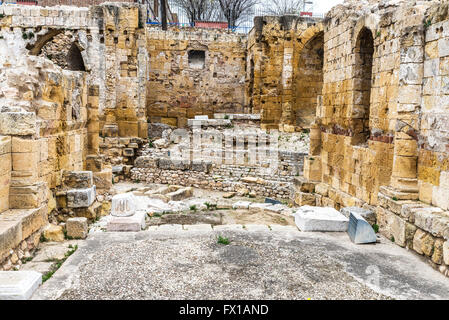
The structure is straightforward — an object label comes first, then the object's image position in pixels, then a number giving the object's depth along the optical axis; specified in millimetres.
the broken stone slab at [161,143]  16000
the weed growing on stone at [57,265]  4433
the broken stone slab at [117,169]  15117
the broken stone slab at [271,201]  11104
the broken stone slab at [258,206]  9500
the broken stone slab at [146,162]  15156
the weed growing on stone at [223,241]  5630
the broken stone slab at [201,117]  16547
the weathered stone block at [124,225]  6246
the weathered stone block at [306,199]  10078
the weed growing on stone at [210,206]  10228
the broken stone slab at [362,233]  5773
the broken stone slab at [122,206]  6488
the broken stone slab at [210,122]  15867
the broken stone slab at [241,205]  9637
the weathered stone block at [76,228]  5781
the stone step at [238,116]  16688
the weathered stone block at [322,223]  6332
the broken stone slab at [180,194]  11719
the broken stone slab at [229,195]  13078
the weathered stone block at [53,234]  5680
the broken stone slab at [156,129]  18734
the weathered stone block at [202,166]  14359
